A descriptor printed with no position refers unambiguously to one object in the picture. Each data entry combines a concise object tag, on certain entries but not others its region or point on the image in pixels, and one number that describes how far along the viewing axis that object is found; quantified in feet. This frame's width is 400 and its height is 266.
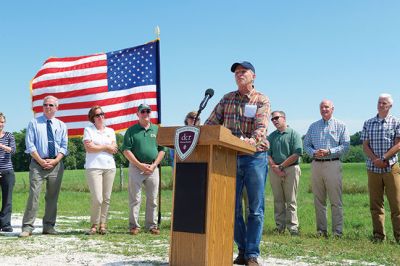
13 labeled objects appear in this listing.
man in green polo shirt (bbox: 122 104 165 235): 26.94
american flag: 32.73
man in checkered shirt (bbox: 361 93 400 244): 24.66
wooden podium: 14.51
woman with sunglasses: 26.23
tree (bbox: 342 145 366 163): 144.87
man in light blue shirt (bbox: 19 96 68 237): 25.80
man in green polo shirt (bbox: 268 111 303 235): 28.25
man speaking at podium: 16.76
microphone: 15.17
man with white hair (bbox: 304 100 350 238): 26.78
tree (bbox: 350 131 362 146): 133.89
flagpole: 28.37
